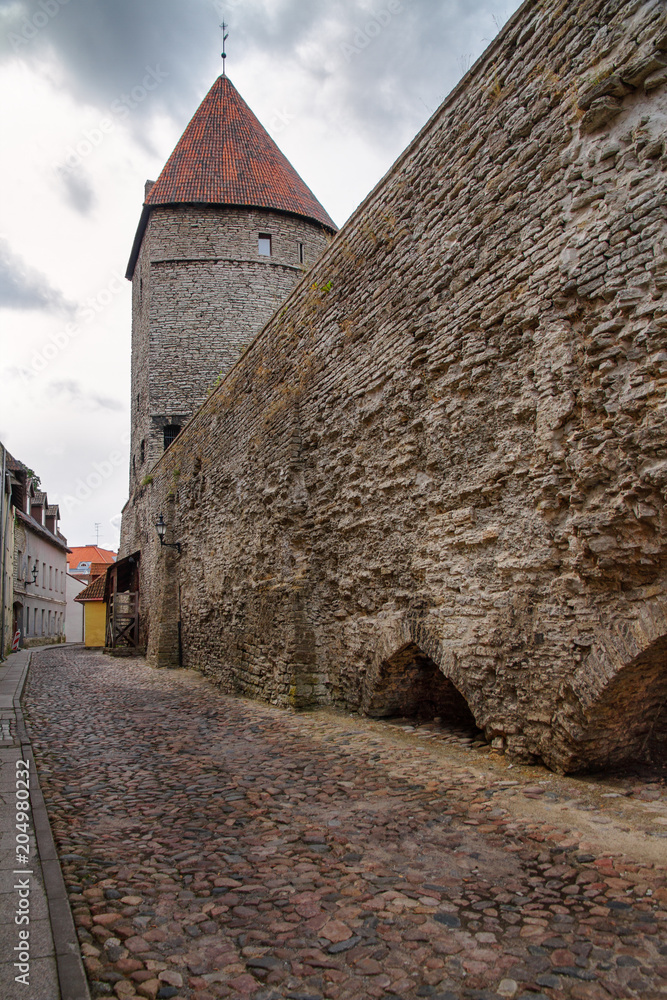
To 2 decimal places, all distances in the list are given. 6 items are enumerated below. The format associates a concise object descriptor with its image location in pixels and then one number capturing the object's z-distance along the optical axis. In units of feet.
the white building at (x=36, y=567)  79.97
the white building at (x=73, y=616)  148.25
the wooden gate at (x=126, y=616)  65.05
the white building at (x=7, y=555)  57.11
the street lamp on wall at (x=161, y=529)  47.42
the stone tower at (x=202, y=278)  72.49
